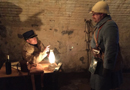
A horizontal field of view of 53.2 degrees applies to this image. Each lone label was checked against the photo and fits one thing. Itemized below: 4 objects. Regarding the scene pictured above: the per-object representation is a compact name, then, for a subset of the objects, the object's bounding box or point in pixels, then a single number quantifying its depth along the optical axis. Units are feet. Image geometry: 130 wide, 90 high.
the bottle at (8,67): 8.92
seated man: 9.93
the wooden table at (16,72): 8.81
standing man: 6.55
